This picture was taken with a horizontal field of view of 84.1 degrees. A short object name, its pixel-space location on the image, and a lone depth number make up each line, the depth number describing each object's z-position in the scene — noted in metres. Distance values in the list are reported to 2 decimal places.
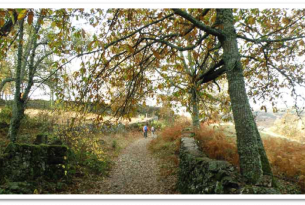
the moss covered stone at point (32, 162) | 4.98
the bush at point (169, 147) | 8.21
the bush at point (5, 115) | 11.24
